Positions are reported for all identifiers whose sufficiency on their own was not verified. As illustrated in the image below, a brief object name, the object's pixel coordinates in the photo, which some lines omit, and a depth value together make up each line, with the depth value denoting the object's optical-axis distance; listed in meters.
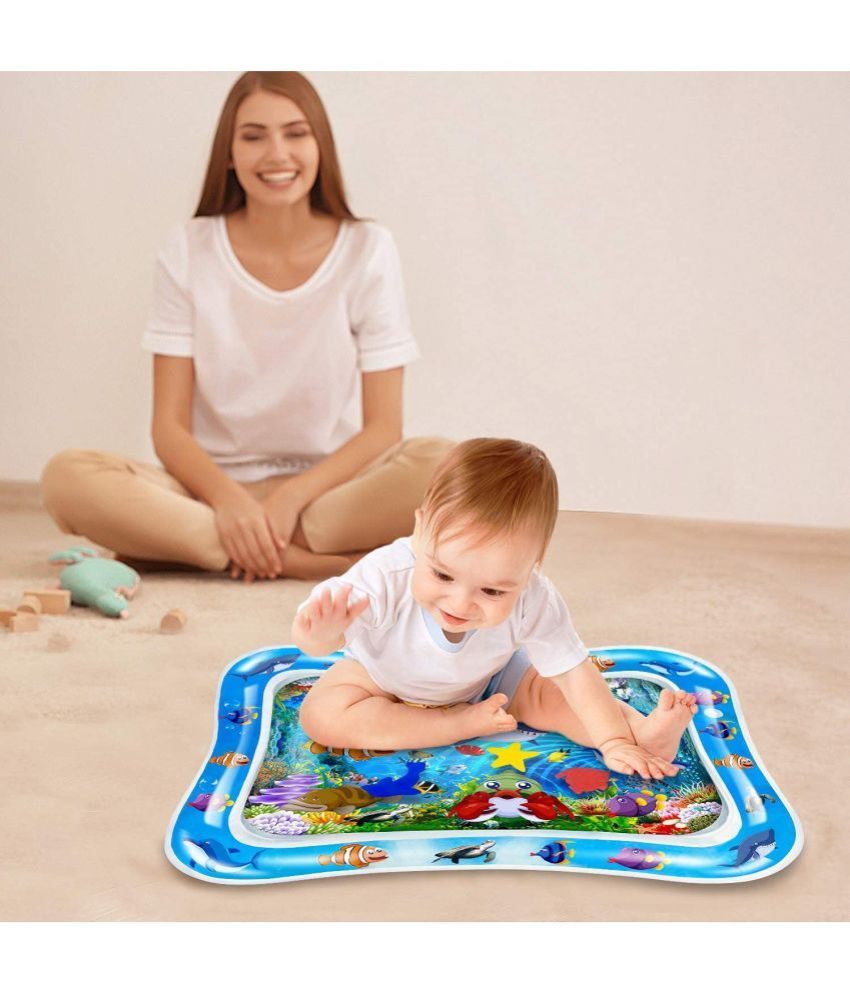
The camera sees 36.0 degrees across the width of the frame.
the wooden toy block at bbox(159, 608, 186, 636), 1.84
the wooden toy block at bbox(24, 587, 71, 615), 1.92
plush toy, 1.91
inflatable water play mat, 1.17
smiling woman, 2.14
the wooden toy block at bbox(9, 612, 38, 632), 1.82
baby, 1.26
